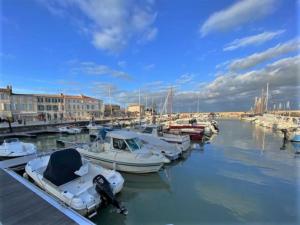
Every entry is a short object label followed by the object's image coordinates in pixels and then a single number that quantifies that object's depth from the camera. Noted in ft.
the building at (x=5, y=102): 134.72
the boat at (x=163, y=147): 43.54
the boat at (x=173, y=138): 52.42
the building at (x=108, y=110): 238.99
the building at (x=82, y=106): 187.44
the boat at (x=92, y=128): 93.30
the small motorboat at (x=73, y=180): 18.62
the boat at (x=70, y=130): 94.02
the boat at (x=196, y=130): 72.69
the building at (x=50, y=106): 164.72
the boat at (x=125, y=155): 32.69
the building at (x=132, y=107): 333.01
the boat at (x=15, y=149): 40.86
